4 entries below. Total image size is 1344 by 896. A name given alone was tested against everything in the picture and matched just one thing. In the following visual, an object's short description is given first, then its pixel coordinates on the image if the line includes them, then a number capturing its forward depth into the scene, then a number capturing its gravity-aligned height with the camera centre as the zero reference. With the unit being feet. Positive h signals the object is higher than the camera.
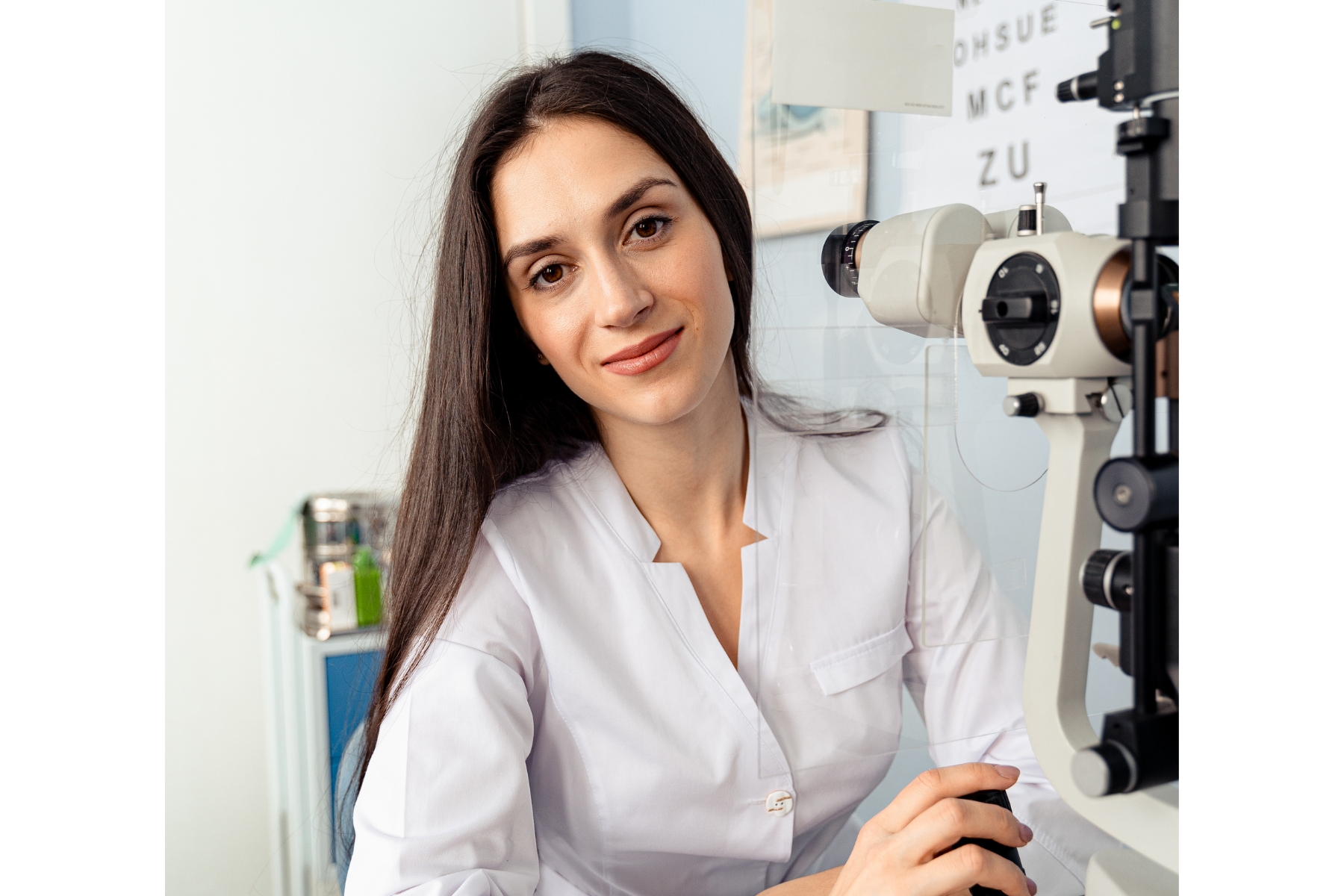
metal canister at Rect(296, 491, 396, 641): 7.23 -0.84
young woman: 2.56 -0.41
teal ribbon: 7.79 -0.74
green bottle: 7.34 -1.11
